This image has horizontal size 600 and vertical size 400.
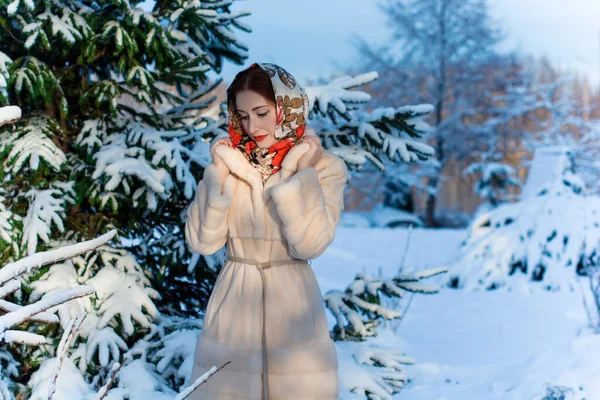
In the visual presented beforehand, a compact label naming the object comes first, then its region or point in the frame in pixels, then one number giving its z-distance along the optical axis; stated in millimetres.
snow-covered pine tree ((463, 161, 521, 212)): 18250
